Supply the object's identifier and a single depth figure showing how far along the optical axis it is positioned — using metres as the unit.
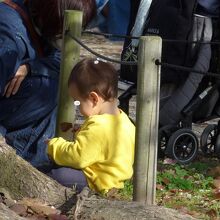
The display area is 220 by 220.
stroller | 9.39
